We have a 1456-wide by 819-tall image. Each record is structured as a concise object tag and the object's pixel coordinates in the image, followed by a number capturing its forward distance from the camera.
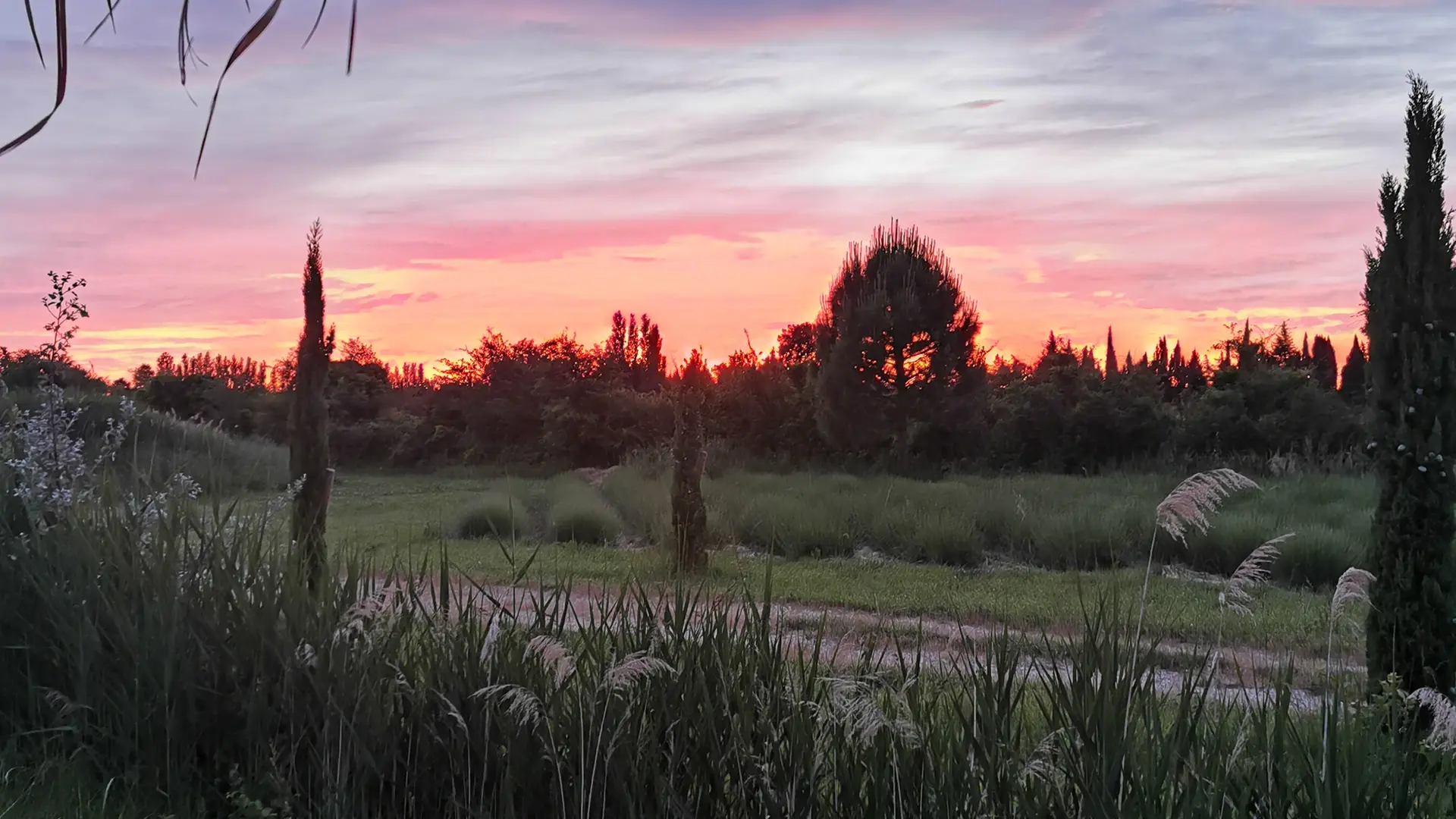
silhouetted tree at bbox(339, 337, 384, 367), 40.94
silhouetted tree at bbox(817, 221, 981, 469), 26.69
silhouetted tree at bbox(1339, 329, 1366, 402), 30.47
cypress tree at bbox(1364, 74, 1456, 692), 5.01
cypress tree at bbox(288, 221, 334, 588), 8.30
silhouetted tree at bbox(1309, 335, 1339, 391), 26.23
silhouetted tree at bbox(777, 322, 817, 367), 32.72
